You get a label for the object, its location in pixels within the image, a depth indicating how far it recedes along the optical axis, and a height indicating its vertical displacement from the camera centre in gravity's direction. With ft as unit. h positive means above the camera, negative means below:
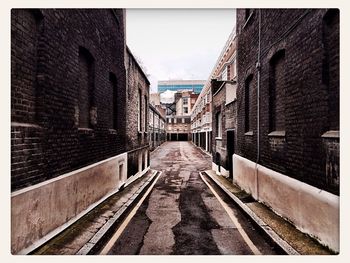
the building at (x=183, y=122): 239.09 +11.09
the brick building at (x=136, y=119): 38.65 +2.63
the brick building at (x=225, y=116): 42.09 +3.28
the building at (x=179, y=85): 363.97 +72.91
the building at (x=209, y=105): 56.19 +13.52
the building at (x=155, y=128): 117.10 +3.10
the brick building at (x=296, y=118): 14.06 +1.17
